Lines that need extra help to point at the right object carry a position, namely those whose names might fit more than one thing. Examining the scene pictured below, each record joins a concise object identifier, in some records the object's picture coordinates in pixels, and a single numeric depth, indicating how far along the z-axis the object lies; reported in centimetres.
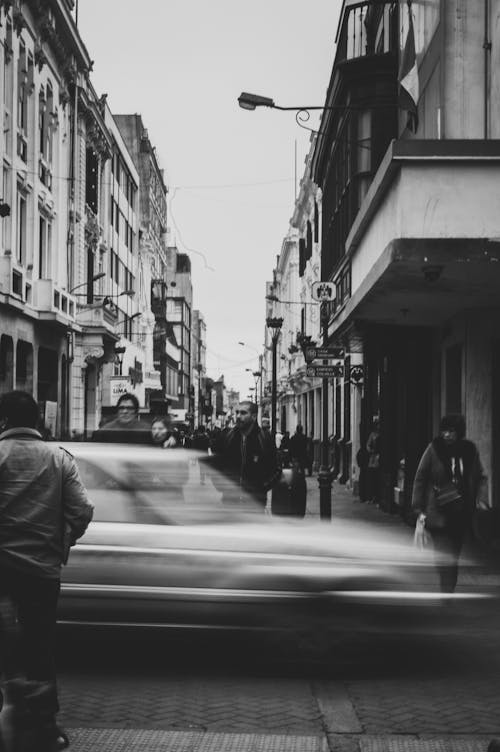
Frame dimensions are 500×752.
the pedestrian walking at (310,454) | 3225
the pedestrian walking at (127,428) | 1315
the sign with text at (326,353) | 1599
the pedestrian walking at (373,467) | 1978
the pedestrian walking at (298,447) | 2931
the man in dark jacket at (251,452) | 1116
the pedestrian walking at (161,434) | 1278
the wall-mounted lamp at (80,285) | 3626
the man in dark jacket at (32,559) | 462
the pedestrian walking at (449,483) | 838
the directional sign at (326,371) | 1589
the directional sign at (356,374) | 2350
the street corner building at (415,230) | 925
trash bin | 1109
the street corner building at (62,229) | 2870
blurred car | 598
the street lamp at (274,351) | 3562
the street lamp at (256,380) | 10332
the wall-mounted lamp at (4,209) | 2650
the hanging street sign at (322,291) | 1755
